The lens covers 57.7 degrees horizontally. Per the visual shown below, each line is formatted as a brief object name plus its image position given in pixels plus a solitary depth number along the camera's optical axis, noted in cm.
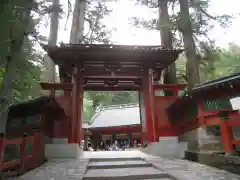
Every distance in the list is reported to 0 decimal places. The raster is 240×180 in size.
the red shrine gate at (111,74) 823
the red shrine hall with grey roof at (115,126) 1760
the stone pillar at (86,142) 1823
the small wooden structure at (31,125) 546
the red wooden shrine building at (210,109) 521
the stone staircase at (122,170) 461
